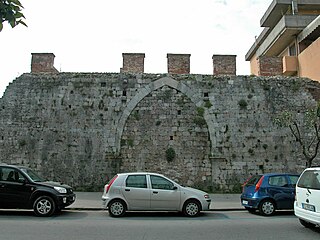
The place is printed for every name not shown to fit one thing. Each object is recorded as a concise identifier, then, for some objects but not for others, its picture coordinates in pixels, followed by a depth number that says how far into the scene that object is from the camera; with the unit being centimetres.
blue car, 926
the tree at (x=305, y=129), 1381
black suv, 873
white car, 653
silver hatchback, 880
